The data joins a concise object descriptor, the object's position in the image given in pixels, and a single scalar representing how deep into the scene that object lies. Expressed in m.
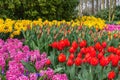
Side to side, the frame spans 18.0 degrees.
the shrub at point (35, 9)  9.66
